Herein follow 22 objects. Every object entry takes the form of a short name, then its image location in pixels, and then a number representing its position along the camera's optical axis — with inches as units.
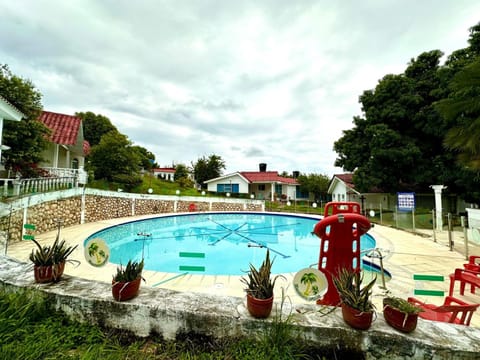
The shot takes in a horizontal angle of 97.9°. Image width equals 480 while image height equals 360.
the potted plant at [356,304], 58.9
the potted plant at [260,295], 65.2
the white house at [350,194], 663.6
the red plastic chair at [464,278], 128.1
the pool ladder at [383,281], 132.8
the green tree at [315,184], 1096.7
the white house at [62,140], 450.9
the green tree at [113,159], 599.2
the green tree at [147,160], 1229.7
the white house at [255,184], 1043.3
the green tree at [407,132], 504.4
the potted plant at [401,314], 58.1
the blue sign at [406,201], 380.8
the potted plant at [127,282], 71.4
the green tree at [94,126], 1160.8
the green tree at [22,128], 370.6
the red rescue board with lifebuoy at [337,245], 103.0
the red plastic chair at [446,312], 81.1
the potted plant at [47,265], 83.0
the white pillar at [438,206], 352.8
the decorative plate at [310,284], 78.9
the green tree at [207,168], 1192.8
